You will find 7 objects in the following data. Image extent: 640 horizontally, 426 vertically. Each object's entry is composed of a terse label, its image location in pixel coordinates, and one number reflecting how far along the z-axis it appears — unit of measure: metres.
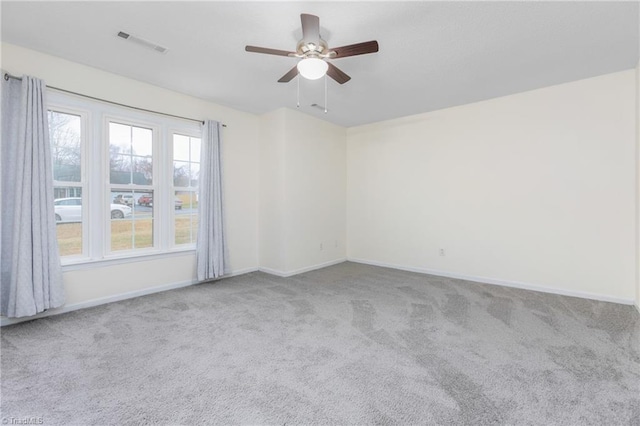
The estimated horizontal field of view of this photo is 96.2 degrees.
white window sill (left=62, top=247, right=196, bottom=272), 3.22
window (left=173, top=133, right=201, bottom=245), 4.17
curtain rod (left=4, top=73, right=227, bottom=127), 2.78
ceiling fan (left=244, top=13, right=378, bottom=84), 2.21
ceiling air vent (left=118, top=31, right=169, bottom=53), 2.67
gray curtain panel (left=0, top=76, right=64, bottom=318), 2.77
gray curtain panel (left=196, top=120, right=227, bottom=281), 4.24
